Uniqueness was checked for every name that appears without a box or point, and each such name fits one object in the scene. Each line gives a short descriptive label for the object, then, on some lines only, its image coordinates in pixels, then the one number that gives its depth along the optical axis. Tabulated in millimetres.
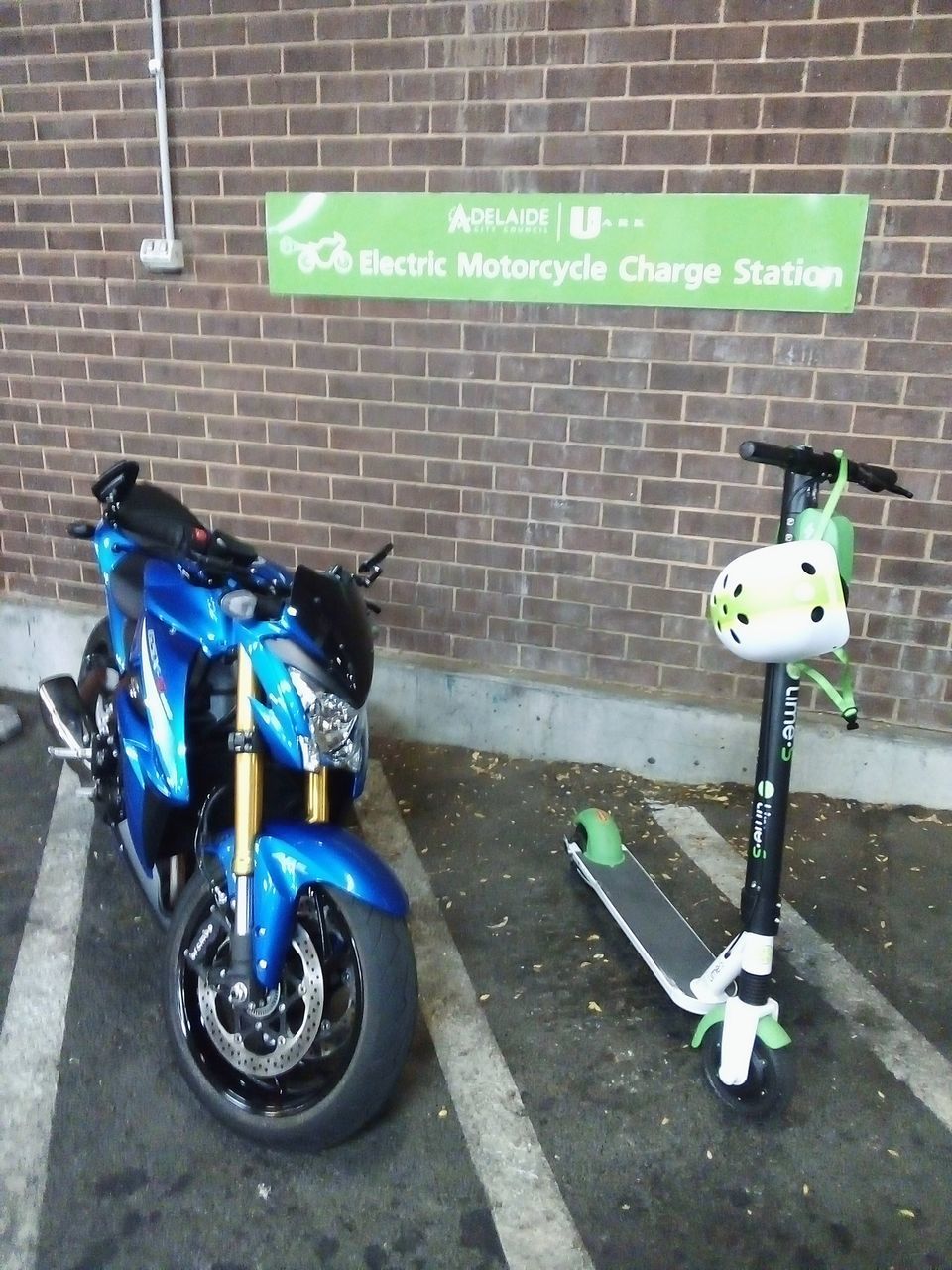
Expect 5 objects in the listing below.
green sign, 3436
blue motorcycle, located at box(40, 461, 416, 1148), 2141
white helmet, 2014
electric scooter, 2094
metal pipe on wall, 3977
